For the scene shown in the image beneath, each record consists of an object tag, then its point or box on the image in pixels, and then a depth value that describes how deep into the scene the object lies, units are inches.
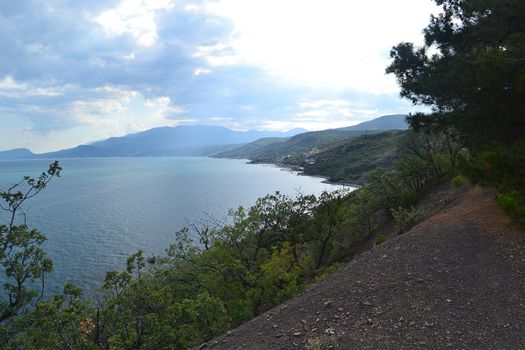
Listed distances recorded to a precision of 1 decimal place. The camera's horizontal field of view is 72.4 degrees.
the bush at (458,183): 1233.4
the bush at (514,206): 546.3
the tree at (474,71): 556.7
